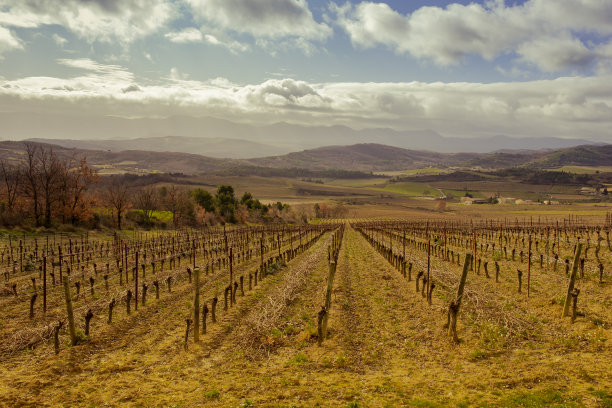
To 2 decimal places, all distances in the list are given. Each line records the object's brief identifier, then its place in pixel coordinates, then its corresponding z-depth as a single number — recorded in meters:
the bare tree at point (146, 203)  71.12
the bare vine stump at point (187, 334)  11.70
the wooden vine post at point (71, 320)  11.97
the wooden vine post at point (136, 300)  15.84
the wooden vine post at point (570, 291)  13.39
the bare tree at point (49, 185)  53.22
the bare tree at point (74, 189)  56.06
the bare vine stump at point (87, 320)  12.46
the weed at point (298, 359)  10.95
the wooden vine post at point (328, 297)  12.33
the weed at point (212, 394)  9.03
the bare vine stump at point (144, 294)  16.45
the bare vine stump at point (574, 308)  12.81
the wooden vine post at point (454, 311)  12.08
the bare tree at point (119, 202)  61.63
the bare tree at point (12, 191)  52.99
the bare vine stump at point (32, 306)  14.22
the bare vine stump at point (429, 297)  16.09
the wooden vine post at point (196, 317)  12.54
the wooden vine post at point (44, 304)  14.90
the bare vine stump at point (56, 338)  11.27
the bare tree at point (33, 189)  51.91
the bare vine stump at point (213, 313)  14.21
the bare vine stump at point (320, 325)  12.19
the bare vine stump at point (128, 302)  15.24
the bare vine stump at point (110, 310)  13.94
